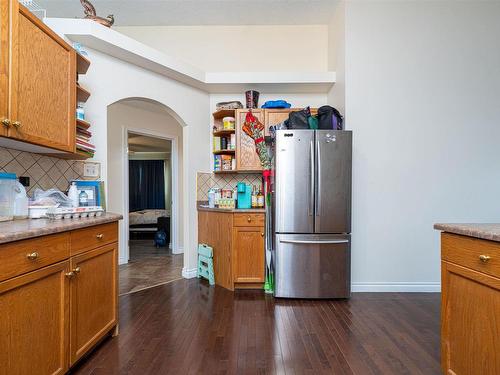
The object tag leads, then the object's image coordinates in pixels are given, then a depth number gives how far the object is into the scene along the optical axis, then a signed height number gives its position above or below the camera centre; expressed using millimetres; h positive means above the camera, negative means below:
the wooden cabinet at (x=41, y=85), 1421 +615
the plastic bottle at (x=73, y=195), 1977 -51
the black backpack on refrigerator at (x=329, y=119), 2801 +745
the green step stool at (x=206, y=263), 3194 -903
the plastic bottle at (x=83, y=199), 2043 -83
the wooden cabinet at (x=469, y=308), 1149 -552
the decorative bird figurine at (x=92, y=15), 2430 +1571
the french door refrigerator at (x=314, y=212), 2678 -226
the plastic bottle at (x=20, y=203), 1639 -92
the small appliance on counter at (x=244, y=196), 3203 -92
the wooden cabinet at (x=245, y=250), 2994 -681
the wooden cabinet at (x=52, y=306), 1129 -599
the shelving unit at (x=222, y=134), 3476 +730
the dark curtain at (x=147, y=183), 8891 +183
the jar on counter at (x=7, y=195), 1577 -43
